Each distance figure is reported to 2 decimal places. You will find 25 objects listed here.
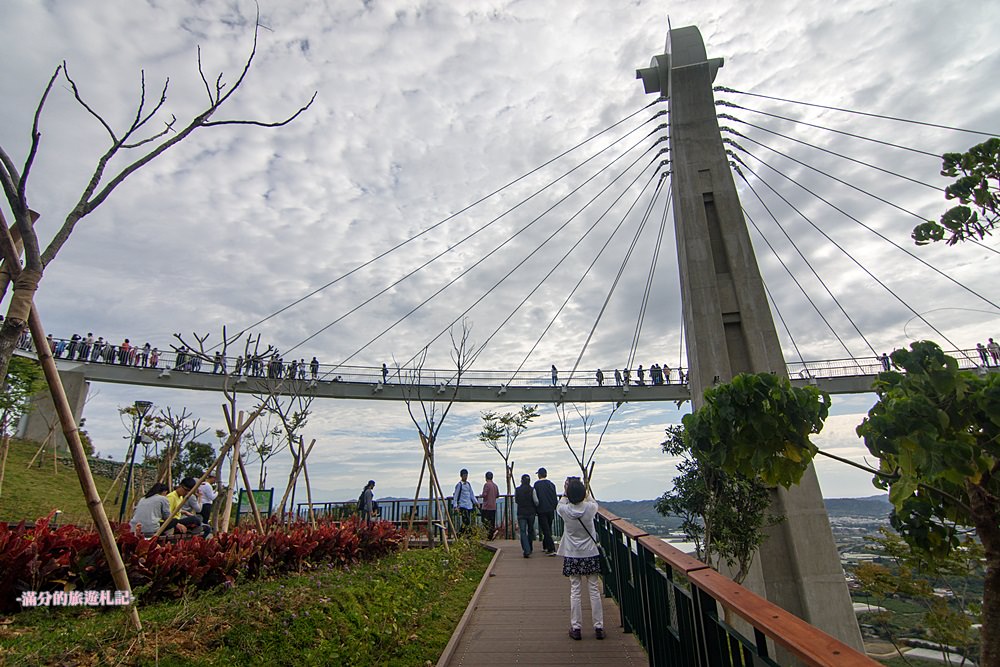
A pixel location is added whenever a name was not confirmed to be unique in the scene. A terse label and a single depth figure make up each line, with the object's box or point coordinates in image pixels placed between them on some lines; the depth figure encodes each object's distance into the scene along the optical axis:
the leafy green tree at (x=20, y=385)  13.81
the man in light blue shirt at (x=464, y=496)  11.34
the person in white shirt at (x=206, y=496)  8.97
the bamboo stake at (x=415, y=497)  11.61
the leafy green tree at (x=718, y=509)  7.18
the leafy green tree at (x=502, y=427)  16.17
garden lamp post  10.99
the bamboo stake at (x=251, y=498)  7.20
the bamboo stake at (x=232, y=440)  6.61
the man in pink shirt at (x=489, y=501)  12.14
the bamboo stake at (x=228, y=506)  7.19
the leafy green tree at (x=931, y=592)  8.44
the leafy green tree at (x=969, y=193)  4.70
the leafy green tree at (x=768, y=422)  3.80
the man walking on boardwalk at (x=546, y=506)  9.68
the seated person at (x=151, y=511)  6.38
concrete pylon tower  9.25
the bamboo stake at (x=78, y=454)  2.89
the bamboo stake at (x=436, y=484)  10.67
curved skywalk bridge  22.95
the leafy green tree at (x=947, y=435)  3.03
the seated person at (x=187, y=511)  7.43
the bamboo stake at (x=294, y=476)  9.55
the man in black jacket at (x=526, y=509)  9.76
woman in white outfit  4.91
